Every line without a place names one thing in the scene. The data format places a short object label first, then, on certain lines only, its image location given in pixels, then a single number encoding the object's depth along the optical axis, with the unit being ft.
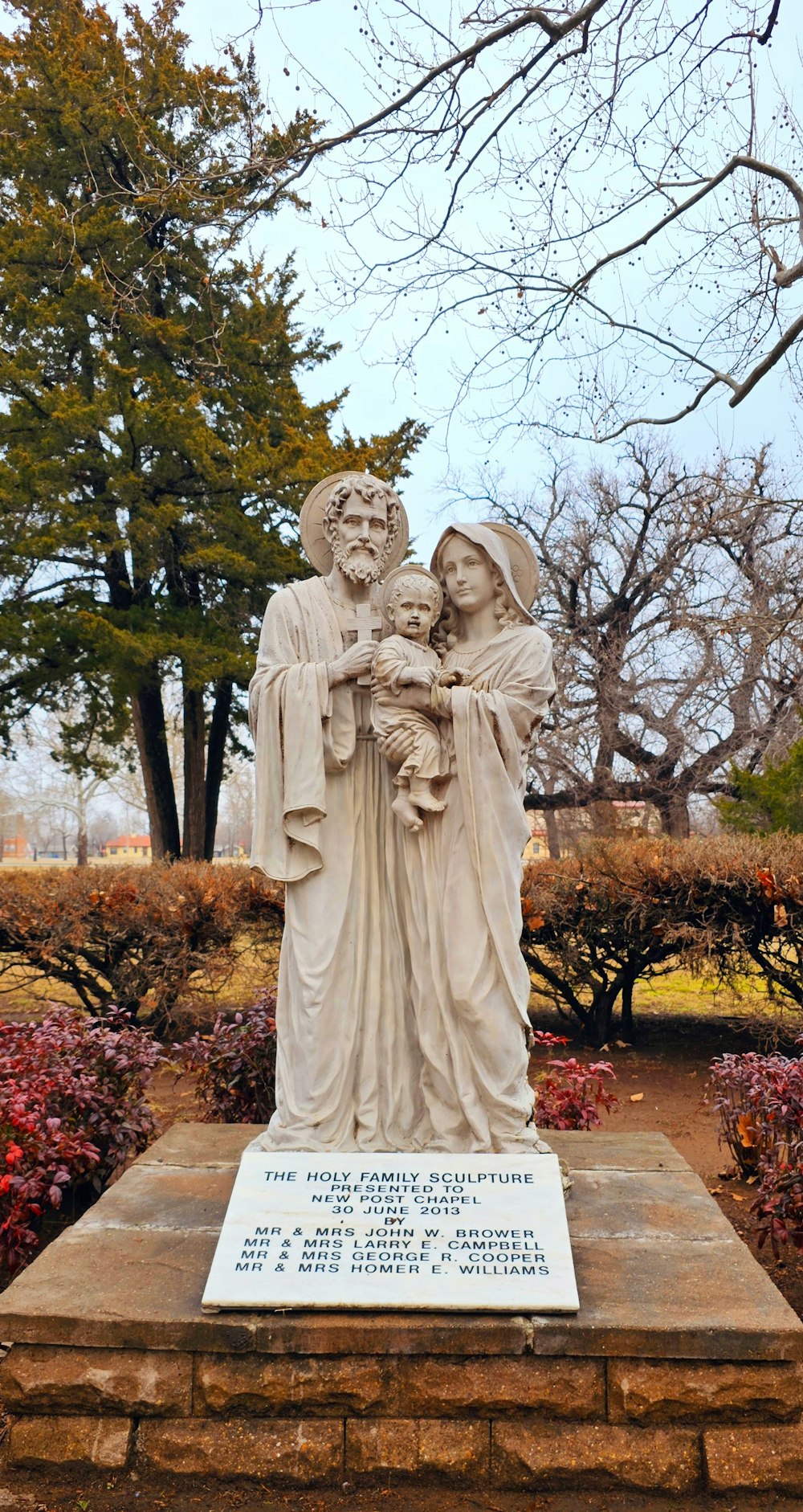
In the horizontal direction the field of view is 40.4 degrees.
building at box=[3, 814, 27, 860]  231.30
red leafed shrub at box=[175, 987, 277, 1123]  17.69
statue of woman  11.23
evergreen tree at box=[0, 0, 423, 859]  46.47
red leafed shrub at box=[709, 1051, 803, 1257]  13.06
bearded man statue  11.41
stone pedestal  8.72
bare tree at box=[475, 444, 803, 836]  55.72
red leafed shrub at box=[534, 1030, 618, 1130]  16.61
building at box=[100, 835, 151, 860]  249.14
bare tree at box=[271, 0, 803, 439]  17.70
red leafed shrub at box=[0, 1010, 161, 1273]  12.77
